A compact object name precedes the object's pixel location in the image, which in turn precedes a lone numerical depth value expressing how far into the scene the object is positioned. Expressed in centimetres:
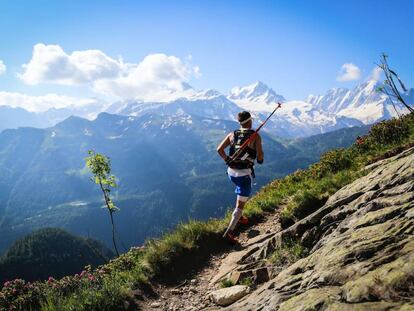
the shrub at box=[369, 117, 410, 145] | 1712
